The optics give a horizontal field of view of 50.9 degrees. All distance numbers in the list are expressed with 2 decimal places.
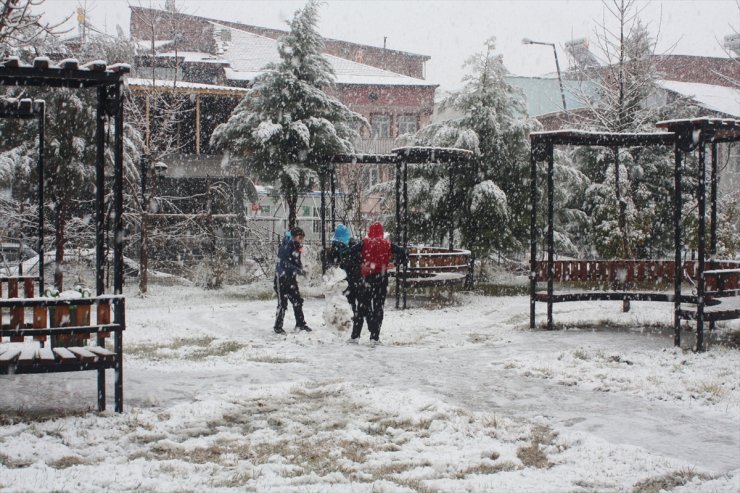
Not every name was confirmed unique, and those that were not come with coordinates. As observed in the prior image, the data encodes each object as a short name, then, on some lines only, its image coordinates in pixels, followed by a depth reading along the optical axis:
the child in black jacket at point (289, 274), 12.48
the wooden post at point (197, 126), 31.25
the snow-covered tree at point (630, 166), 21.41
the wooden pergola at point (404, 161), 15.93
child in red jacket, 11.72
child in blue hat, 11.71
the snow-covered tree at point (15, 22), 10.34
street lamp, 30.09
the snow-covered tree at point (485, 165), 20.27
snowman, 12.42
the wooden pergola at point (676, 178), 10.71
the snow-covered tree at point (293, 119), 19.91
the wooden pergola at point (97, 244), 7.09
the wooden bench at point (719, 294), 10.93
